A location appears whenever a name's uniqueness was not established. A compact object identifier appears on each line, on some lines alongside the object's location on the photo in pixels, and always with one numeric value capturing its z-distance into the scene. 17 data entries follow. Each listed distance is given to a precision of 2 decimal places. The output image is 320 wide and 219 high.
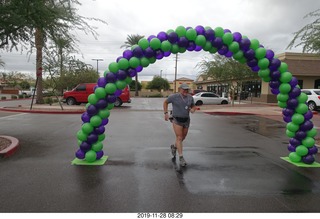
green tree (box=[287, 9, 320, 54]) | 9.29
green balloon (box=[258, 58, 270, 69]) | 6.25
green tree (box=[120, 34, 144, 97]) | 54.38
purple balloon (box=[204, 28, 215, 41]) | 6.22
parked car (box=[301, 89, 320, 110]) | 21.01
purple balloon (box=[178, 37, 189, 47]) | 6.12
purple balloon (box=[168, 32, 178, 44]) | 6.08
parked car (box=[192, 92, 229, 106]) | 27.84
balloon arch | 6.12
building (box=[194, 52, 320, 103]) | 28.94
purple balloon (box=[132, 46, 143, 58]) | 6.09
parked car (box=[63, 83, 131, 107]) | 24.52
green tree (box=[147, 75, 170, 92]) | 80.56
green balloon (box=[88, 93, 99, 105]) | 6.16
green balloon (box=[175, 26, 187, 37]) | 6.09
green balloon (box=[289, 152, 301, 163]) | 6.59
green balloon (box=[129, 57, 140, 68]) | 6.07
